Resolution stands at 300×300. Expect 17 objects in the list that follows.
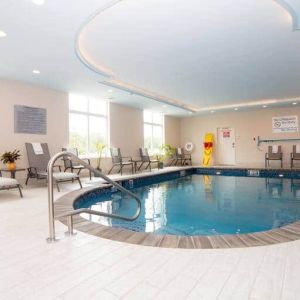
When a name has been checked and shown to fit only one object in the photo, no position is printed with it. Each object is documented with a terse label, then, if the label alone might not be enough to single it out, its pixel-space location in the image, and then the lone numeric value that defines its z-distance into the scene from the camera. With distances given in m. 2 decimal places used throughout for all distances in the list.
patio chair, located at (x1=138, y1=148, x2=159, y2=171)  9.06
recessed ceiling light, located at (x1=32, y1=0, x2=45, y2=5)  2.80
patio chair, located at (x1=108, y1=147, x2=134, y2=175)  7.99
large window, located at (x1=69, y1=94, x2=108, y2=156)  7.61
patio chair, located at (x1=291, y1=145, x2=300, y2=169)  9.36
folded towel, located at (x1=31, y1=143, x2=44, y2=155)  5.92
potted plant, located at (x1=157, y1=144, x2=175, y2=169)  11.12
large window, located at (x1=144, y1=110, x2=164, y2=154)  10.76
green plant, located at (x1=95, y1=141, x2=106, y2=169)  8.05
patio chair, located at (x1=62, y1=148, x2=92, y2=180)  6.27
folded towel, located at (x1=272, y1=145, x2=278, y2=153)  10.20
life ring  12.45
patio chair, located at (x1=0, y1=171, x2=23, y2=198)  4.05
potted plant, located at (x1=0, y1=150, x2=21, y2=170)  5.03
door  11.55
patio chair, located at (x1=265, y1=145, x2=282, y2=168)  9.83
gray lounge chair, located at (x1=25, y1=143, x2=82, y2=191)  5.30
